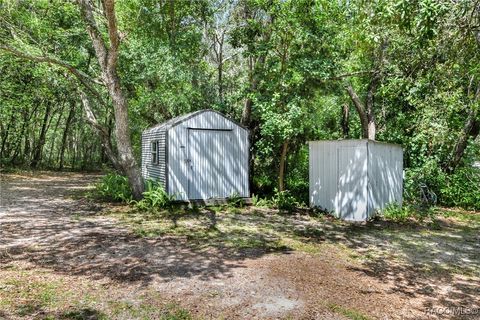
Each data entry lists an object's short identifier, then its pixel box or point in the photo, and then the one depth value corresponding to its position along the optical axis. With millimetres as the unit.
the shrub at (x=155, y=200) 9898
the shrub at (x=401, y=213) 9297
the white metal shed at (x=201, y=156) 10336
